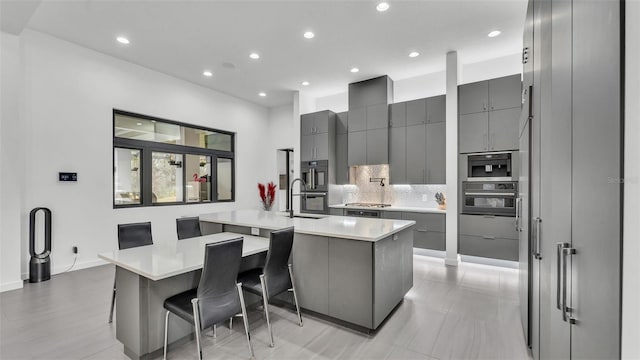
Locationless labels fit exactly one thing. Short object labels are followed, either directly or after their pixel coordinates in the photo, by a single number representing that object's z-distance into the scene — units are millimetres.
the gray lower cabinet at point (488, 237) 4117
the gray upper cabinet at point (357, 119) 5609
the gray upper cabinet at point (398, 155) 5199
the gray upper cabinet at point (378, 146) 5363
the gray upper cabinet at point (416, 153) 5000
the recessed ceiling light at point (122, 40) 4018
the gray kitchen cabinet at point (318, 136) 5992
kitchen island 2396
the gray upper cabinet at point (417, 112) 4984
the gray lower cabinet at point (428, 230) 4688
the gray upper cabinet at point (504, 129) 4125
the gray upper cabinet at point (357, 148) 5629
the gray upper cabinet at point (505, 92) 4129
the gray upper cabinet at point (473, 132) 4356
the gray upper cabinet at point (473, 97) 4359
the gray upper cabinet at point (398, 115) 5207
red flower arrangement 7203
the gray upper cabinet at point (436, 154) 4789
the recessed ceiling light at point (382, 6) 3212
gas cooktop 5559
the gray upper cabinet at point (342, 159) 6035
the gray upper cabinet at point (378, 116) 5348
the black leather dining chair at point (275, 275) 2355
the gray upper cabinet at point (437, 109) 4789
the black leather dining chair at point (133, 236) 2727
